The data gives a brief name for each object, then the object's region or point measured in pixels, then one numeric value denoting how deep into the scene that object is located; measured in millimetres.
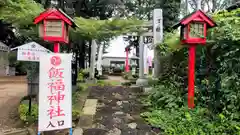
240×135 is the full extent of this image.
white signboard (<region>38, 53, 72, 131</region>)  2570
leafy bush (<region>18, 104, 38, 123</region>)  3714
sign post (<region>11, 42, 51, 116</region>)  3404
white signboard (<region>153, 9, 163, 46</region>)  5946
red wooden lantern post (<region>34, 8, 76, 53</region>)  3279
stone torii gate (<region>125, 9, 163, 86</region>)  5946
